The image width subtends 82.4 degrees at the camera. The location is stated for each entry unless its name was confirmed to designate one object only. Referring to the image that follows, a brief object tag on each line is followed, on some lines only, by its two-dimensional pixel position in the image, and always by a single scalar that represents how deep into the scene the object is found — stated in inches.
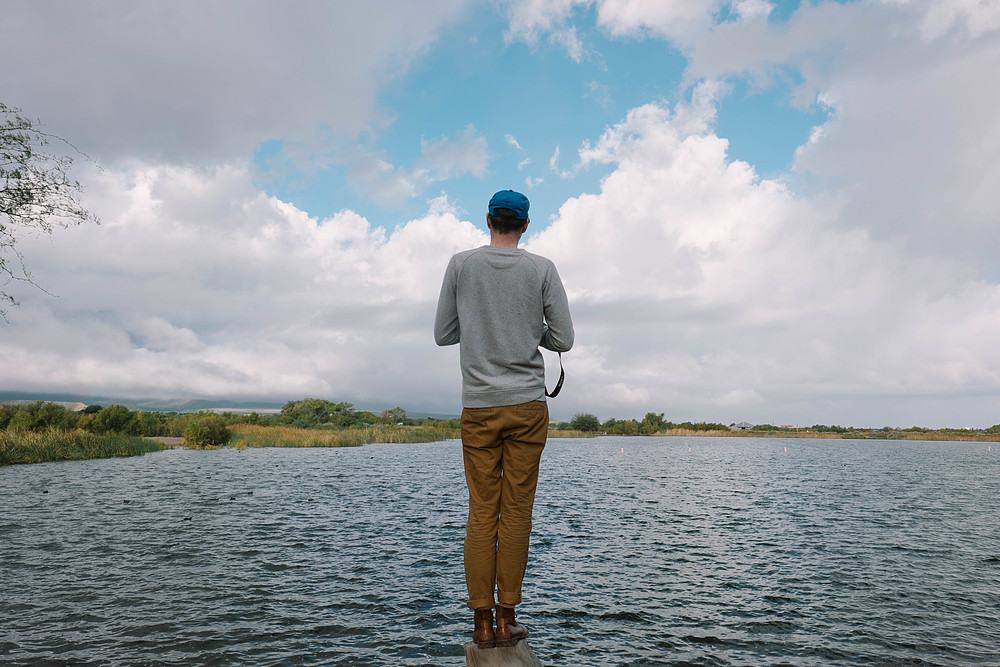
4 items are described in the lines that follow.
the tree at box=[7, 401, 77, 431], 1534.2
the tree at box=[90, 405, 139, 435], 1839.3
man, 159.6
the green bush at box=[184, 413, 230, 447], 2122.3
